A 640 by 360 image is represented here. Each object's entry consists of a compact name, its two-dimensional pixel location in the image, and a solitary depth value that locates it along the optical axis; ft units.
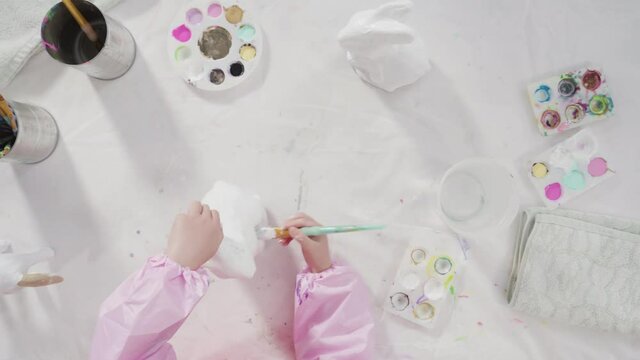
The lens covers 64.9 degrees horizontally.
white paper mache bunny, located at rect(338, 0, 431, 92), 1.93
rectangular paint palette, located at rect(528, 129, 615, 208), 2.38
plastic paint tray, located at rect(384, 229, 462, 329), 2.36
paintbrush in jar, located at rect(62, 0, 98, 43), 2.14
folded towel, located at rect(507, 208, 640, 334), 2.30
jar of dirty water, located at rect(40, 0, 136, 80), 2.21
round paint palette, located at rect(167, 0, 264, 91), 2.43
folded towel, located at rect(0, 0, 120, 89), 2.50
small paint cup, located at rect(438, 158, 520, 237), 2.27
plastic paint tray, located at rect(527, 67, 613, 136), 2.39
